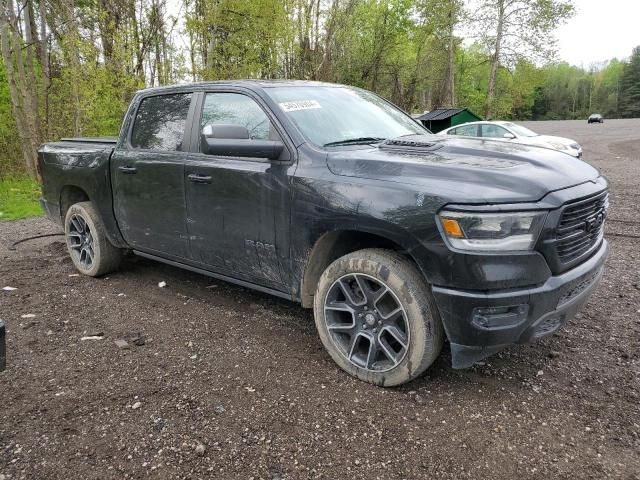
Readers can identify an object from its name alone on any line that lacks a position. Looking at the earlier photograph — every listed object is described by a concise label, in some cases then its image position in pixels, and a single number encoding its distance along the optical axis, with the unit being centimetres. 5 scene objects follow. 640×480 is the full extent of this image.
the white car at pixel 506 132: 1440
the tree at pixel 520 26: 2852
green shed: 2016
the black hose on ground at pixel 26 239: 650
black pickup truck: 250
